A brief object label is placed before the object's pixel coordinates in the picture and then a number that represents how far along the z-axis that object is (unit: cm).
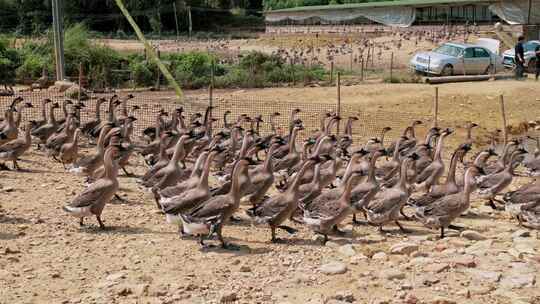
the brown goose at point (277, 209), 1131
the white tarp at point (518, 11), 5503
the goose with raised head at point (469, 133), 2013
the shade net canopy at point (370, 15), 6688
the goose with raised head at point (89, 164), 1506
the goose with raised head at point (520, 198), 1265
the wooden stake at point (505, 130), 1953
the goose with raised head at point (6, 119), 1805
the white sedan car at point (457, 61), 3553
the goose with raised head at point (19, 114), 1839
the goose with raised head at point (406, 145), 1720
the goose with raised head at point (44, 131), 1866
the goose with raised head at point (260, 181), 1309
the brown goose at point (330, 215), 1141
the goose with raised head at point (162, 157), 1370
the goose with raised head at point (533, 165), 1684
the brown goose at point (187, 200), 1129
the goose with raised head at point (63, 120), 1891
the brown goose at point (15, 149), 1631
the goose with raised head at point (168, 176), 1322
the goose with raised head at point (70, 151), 1664
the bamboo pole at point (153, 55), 2367
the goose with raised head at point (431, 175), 1459
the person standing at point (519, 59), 3362
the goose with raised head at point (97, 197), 1171
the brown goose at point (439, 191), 1268
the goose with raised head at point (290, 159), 1564
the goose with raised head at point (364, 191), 1232
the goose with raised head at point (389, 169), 1465
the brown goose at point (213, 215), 1086
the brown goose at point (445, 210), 1195
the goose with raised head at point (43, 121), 1905
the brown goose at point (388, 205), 1200
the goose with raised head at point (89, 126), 1950
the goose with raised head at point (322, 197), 1181
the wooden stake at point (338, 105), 2028
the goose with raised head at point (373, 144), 1730
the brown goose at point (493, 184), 1437
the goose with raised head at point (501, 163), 1557
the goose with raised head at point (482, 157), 1532
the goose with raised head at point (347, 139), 1791
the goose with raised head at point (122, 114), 1950
